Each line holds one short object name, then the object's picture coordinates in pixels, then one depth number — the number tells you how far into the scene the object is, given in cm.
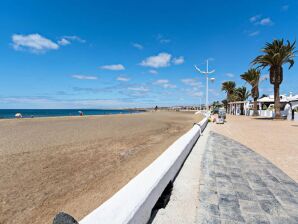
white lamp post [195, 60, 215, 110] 2424
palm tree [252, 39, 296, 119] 2439
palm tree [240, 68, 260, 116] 3673
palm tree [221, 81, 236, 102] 6195
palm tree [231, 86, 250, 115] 5288
